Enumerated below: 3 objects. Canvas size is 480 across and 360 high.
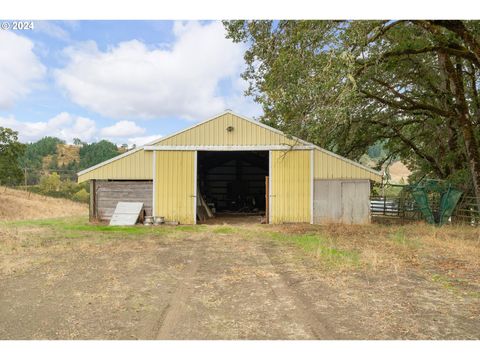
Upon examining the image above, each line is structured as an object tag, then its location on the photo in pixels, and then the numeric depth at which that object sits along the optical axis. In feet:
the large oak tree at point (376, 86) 33.17
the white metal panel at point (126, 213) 52.70
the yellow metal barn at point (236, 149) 53.26
